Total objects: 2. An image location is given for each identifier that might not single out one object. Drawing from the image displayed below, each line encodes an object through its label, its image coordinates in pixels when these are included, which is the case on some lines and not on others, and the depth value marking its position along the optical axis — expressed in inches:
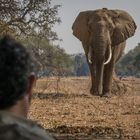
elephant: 797.2
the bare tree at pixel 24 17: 819.4
